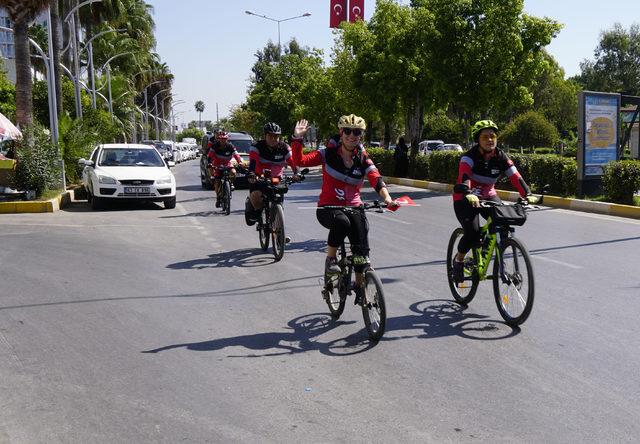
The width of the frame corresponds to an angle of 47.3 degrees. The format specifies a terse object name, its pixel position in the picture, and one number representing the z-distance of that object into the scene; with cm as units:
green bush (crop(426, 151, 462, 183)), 2392
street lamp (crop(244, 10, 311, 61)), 5895
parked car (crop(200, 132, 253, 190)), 2395
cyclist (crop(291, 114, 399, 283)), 593
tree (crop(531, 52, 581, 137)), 6555
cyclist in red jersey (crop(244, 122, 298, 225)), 1044
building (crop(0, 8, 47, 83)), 13912
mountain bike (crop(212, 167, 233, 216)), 1532
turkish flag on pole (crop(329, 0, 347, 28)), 6244
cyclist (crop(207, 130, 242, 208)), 1548
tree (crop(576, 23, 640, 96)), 6650
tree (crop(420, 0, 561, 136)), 2180
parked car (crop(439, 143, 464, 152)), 4638
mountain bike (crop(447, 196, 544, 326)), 598
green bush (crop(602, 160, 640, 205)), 1582
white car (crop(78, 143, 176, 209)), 1641
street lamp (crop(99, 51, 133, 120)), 4638
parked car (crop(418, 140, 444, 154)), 4965
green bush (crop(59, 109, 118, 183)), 2162
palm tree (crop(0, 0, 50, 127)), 2003
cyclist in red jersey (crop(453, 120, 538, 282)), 651
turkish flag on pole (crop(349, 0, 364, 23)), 6094
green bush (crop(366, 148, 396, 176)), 2947
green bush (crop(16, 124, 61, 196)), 1711
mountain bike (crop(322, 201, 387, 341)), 560
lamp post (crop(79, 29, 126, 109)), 3782
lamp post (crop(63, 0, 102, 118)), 3097
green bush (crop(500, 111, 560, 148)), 5491
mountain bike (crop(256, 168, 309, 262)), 962
